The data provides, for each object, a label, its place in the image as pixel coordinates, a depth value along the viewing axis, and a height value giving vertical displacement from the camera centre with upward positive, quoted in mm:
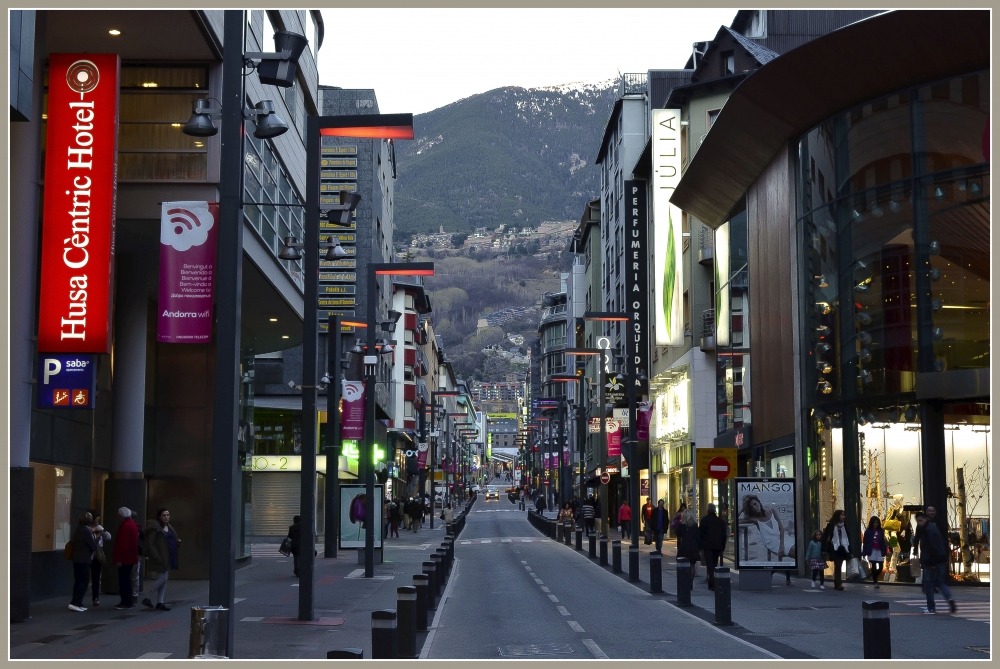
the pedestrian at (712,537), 24969 -1470
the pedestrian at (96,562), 20655 -1729
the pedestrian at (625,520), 52719 -2406
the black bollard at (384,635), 10773 -1517
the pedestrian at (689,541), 25031 -1568
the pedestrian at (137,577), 22780 -2163
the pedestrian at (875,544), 25500 -1635
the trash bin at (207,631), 10297 -1413
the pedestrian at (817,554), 25578 -1855
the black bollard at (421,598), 16731 -1836
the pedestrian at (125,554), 21109 -1568
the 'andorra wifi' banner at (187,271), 15383 +2456
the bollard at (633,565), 27777 -2295
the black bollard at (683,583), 21016 -2049
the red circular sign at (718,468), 28453 -66
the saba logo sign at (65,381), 18484 +1244
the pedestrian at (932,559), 19156 -1472
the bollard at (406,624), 13289 -1747
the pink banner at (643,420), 44316 +1658
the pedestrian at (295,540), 27797 -1749
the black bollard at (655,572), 23750 -2090
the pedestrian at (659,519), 40262 -1891
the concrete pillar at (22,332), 18234 +1984
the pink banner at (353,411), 37625 +1661
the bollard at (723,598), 18016 -1961
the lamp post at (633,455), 34328 +286
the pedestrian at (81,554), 19969 -1484
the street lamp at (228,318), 13766 +1671
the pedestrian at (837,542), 24953 -1593
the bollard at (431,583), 19328 -1981
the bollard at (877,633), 11406 -1565
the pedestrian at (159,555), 20500 -1535
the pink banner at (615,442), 60366 +1115
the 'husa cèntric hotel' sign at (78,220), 18766 +3798
